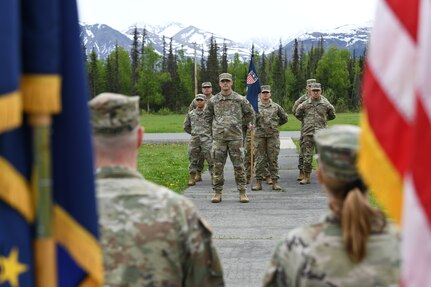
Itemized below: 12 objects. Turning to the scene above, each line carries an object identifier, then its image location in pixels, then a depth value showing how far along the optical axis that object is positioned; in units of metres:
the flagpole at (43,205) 1.84
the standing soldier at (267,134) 12.50
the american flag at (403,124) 1.84
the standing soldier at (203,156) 13.14
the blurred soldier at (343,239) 2.41
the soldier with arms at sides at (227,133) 10.54
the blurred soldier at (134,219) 2.73
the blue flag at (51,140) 1.85
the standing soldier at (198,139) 12.91
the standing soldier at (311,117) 12.69
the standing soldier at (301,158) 13.01
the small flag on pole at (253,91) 11.94
